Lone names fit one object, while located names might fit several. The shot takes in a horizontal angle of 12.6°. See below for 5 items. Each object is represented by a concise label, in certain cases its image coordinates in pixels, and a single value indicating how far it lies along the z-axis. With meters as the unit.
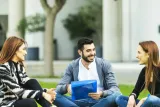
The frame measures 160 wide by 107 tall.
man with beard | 8.84
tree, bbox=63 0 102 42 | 34.32
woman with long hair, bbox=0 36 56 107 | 7.98
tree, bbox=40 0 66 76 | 22.12
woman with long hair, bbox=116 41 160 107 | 8.22
